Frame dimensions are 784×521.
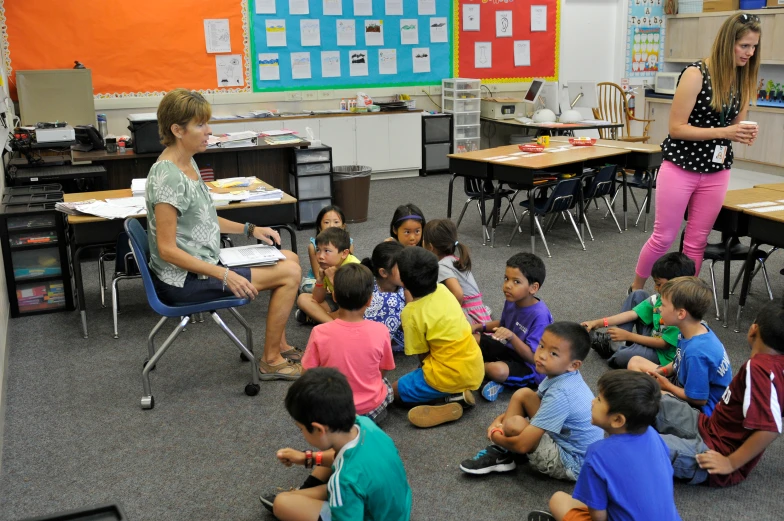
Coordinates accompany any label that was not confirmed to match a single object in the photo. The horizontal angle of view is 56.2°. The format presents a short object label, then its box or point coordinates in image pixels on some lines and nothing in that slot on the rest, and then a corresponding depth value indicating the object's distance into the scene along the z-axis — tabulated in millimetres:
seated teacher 2955
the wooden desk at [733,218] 3930
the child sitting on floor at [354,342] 2654
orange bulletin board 6906
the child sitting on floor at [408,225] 3848
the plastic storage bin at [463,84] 8539
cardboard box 9008
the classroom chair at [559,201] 5340
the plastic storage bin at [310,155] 6145
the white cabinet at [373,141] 8047
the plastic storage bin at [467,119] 8664
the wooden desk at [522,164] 5398
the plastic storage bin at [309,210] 6266
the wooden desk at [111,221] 3770
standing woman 3555
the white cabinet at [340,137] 7844
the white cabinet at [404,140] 8227
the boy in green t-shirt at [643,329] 3219
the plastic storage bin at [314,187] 6227
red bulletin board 8875
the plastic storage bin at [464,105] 8586
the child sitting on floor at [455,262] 3562
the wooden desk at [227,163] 5797
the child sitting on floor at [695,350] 2668
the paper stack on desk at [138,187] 4207
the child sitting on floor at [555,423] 2398
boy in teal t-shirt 1938
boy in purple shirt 3107
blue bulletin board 7906
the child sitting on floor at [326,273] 3512
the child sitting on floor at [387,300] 3400
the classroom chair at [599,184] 5816
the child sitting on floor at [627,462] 1916
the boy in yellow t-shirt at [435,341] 2887
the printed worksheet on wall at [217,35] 7602
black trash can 6371
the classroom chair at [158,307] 3020
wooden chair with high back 8695
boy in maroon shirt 2299
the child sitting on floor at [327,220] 3982
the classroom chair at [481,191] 5750
